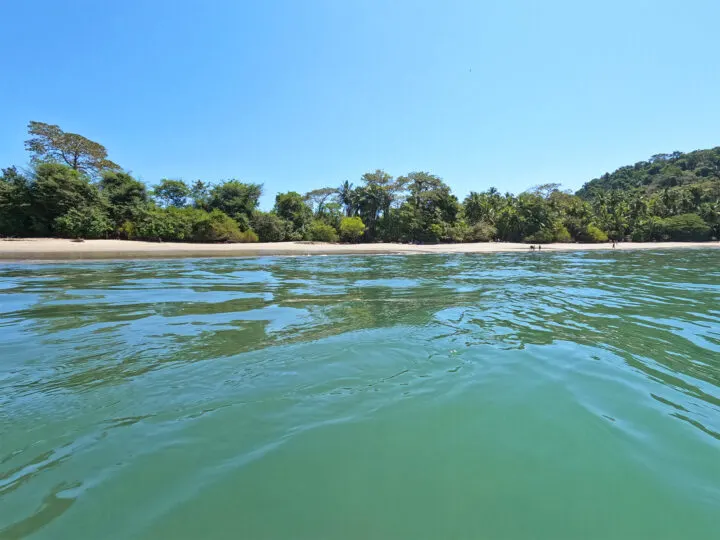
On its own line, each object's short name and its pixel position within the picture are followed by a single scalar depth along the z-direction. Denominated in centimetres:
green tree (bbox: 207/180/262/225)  4262
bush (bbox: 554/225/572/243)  5082
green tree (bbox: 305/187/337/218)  5602
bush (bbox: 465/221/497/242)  5000
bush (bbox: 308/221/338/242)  4594
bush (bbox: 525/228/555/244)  4934
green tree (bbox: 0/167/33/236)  3181
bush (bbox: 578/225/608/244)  5362
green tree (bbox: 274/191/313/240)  4791
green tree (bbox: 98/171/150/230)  3581
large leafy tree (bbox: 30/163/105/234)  3219
